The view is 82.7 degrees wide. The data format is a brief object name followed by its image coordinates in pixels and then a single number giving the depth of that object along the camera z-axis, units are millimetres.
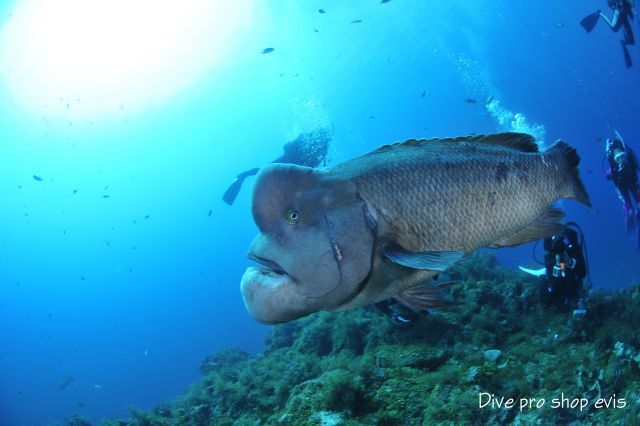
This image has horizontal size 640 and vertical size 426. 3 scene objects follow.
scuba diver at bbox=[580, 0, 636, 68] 8859
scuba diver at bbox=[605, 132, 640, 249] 7984
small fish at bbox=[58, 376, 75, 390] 24847
